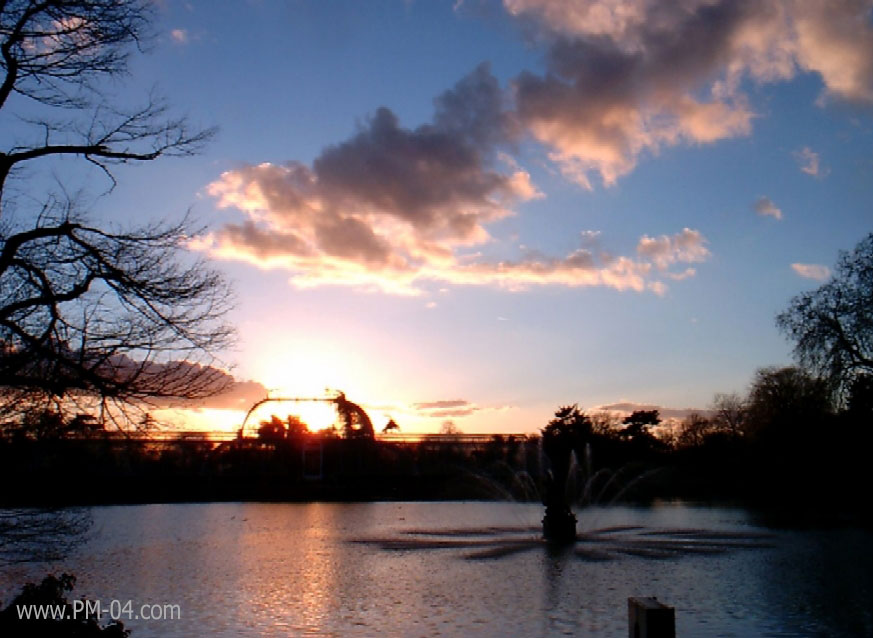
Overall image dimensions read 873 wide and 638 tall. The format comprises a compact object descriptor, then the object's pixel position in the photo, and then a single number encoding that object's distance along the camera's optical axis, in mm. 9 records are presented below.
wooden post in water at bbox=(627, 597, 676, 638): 6062
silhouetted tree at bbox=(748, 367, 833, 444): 48219
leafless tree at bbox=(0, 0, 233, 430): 8047
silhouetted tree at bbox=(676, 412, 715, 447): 98062
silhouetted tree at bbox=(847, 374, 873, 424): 39719
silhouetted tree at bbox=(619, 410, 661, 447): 86650
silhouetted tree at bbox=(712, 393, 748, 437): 95456
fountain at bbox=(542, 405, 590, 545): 25547
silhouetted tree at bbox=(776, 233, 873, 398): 38591
